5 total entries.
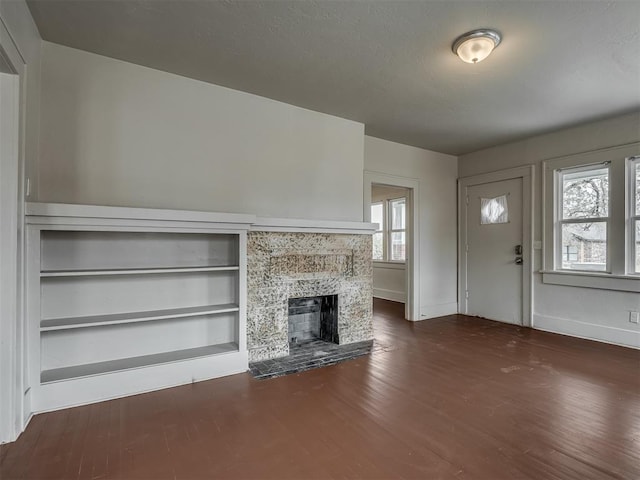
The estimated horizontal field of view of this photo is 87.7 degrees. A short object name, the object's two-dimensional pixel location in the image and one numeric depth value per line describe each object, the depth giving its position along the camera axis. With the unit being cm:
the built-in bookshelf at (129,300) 238
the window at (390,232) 718
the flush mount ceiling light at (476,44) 239
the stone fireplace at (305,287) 334
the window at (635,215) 387
